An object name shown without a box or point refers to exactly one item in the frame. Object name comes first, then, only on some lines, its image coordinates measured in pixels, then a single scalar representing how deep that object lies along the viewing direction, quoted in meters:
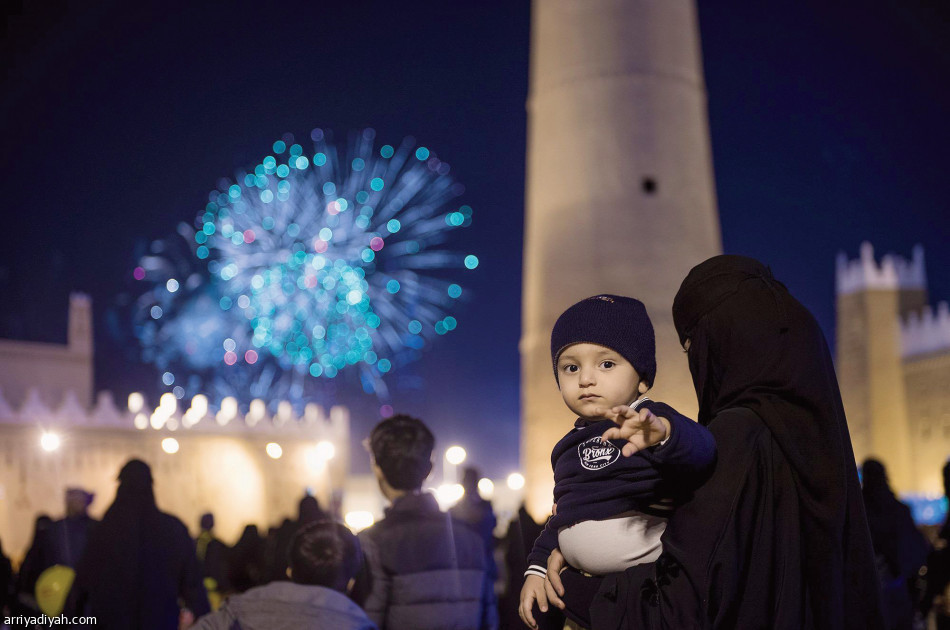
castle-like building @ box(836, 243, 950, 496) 19.53
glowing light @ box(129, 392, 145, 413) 19.93
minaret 10.93
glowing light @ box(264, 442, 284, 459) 20.91
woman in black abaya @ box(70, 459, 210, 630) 4.81
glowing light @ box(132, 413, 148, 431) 19.36
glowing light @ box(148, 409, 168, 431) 19.62
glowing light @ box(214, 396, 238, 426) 21.04
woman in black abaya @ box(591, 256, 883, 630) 1.83
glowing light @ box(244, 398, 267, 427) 21.78
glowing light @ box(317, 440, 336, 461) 19.98
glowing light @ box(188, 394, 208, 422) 20.64
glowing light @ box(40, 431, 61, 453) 17.33
